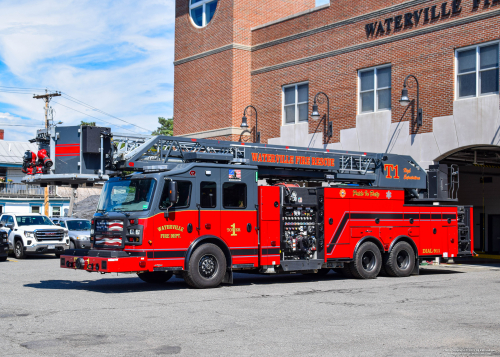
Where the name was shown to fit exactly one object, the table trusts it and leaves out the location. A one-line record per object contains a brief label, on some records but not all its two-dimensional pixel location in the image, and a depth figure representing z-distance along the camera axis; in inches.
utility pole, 1720.0
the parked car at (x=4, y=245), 840.3
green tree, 3181.1
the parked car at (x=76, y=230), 989.2
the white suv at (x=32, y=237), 919.0
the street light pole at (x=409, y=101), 816.5
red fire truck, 496.1
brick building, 808.3
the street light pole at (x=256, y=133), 1086.4
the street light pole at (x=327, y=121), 981.8
